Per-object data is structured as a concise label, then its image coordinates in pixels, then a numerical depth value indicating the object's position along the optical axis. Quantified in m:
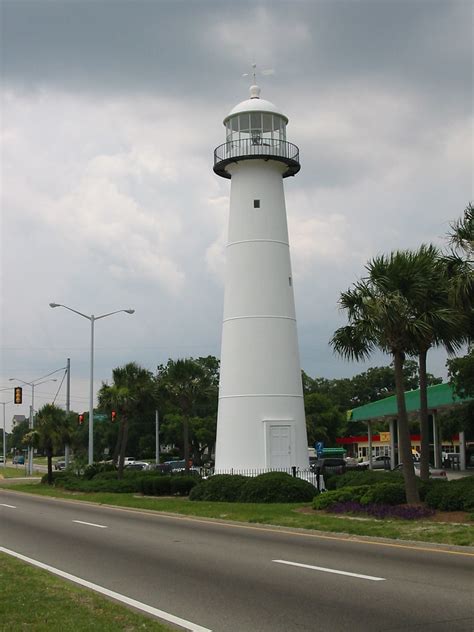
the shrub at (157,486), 34.56
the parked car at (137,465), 61.53
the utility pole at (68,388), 55.16
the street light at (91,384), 41.56
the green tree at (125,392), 42.84
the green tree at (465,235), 22.59
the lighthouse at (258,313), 33.06
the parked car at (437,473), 39.33
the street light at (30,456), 62.26
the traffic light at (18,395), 50.72
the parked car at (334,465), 43.44
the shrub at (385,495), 22.05
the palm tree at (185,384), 45.94
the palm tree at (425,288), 23.30
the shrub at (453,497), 19.97
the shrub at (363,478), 26.70
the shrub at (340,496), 23.14
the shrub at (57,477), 45.21
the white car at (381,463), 57.50
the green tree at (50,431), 47.81
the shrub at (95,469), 44.31
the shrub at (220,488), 27.98
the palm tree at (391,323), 22.27
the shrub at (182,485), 34.31
